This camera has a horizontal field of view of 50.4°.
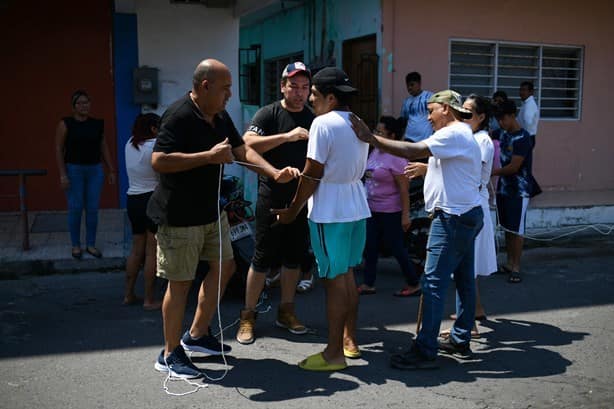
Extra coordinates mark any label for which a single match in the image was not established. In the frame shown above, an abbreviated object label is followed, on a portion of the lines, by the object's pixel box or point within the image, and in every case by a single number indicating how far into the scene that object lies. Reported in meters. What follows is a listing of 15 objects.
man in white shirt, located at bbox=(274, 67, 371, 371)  4.18
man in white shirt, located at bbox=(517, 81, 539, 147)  9.59
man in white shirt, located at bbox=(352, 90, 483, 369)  4.32
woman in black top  7.14
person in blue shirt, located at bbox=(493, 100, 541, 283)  6.85
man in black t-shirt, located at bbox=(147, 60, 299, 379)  4.02
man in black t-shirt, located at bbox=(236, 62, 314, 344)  4.95
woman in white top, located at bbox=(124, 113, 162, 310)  5.69
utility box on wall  9.83
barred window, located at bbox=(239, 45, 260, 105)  14.70
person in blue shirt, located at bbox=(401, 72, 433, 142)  8.76
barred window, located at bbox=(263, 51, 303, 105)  14.13
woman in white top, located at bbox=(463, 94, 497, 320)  5.01
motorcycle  6.10
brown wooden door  9.51
